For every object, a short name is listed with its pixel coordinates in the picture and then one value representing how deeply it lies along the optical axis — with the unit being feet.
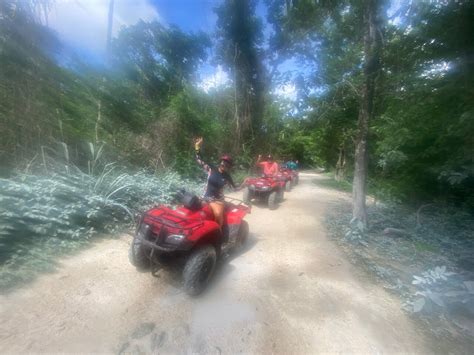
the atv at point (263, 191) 26.58
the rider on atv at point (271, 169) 33.01
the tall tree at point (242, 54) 50.06
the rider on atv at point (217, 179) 15.00
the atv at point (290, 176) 40.88
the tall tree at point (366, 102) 19.75
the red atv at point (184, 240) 9.95
